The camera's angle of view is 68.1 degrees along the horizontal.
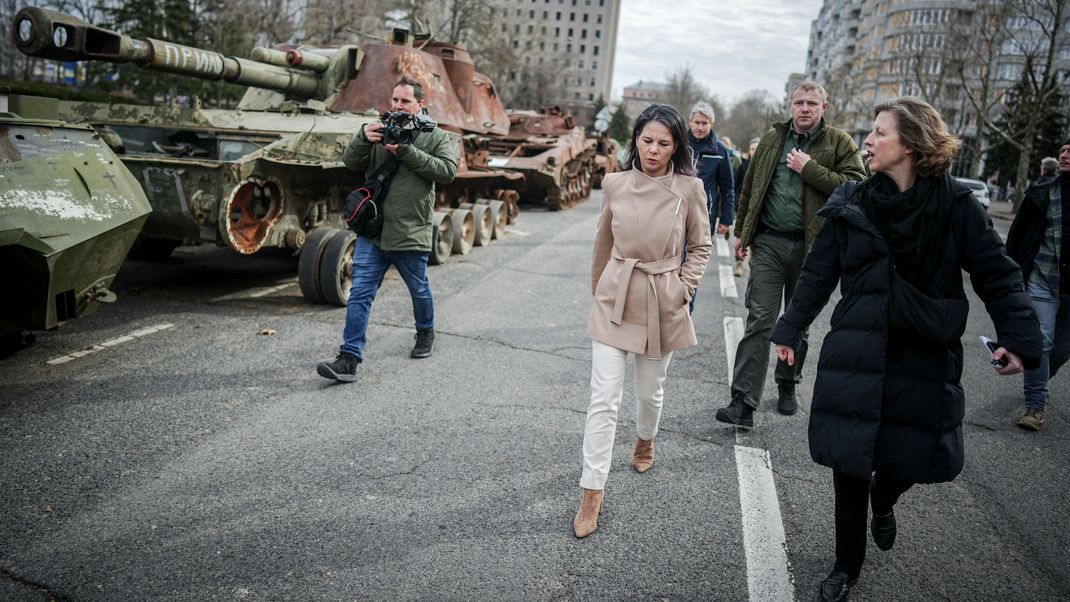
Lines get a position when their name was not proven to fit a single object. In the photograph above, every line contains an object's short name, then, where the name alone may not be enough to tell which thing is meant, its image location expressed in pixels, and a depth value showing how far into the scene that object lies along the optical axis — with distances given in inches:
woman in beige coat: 133.0
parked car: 1107.6
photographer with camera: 199.2
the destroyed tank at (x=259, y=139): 260.5
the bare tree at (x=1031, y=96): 1043.2
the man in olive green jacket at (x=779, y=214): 179.2
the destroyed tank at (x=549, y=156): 653.9
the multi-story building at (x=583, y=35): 4776.1
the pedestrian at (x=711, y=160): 280.4
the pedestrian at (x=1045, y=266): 200.8
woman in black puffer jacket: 106.0
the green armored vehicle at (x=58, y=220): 177.2
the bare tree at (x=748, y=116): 3316.9
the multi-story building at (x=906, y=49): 1358.3
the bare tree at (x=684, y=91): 3902.6
